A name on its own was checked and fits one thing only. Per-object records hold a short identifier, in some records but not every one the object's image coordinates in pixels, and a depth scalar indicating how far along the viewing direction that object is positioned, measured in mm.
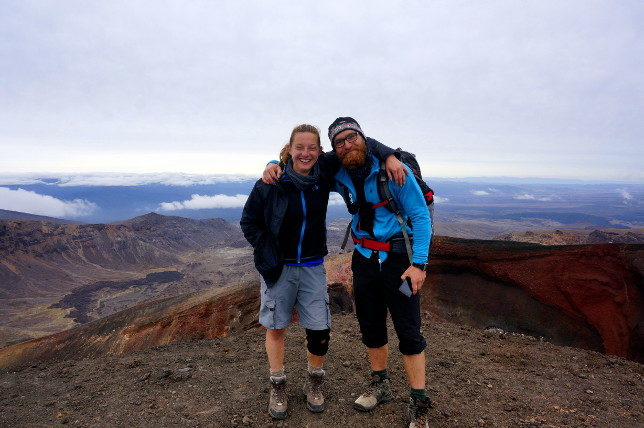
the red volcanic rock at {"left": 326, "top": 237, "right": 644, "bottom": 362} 5617
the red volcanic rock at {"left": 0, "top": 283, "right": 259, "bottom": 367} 6781
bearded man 2766
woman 2918
